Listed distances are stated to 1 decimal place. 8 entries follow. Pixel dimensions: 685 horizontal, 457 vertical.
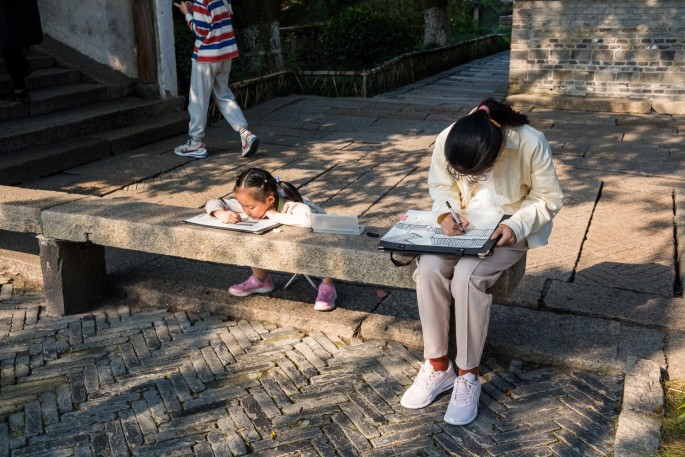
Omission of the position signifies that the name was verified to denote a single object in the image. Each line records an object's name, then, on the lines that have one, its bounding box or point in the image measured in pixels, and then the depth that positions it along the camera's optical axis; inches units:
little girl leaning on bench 149.7
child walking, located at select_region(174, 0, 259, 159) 283.0
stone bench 133.9
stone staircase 271.6
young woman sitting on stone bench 122.5
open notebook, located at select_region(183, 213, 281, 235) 143.6
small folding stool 163.6
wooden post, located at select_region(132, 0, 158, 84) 339.6
